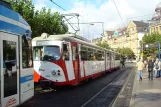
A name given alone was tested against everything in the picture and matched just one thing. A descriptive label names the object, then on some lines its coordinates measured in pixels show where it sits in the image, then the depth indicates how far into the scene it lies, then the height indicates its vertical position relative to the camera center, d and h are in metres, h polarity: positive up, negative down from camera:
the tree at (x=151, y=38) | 47.71 +4.99
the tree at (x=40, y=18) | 15.31 +3.65
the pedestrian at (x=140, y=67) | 14.34 -0.75
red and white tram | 10.10 -0.06
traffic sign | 20.65 +1.32
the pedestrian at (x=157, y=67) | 15.89 -0.83
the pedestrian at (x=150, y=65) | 14.84 -0.62
